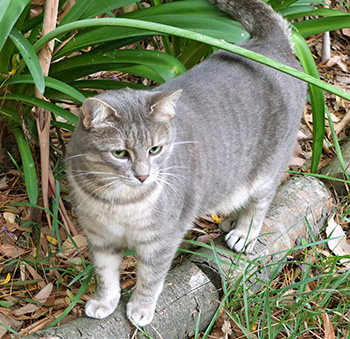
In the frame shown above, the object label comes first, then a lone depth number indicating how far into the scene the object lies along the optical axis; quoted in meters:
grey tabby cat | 1.90
